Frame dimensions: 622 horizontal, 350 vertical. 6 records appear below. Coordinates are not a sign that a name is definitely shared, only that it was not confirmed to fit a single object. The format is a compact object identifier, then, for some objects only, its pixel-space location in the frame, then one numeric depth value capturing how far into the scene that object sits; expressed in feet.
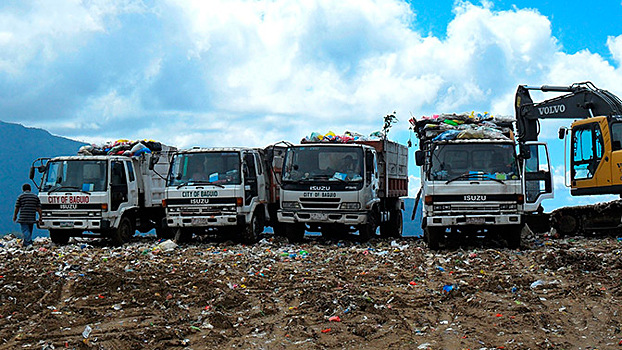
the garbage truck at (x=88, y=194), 57.00
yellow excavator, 55.47
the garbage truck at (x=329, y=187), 52.44
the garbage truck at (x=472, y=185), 46.01
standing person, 57.47
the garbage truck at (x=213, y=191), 54.08
